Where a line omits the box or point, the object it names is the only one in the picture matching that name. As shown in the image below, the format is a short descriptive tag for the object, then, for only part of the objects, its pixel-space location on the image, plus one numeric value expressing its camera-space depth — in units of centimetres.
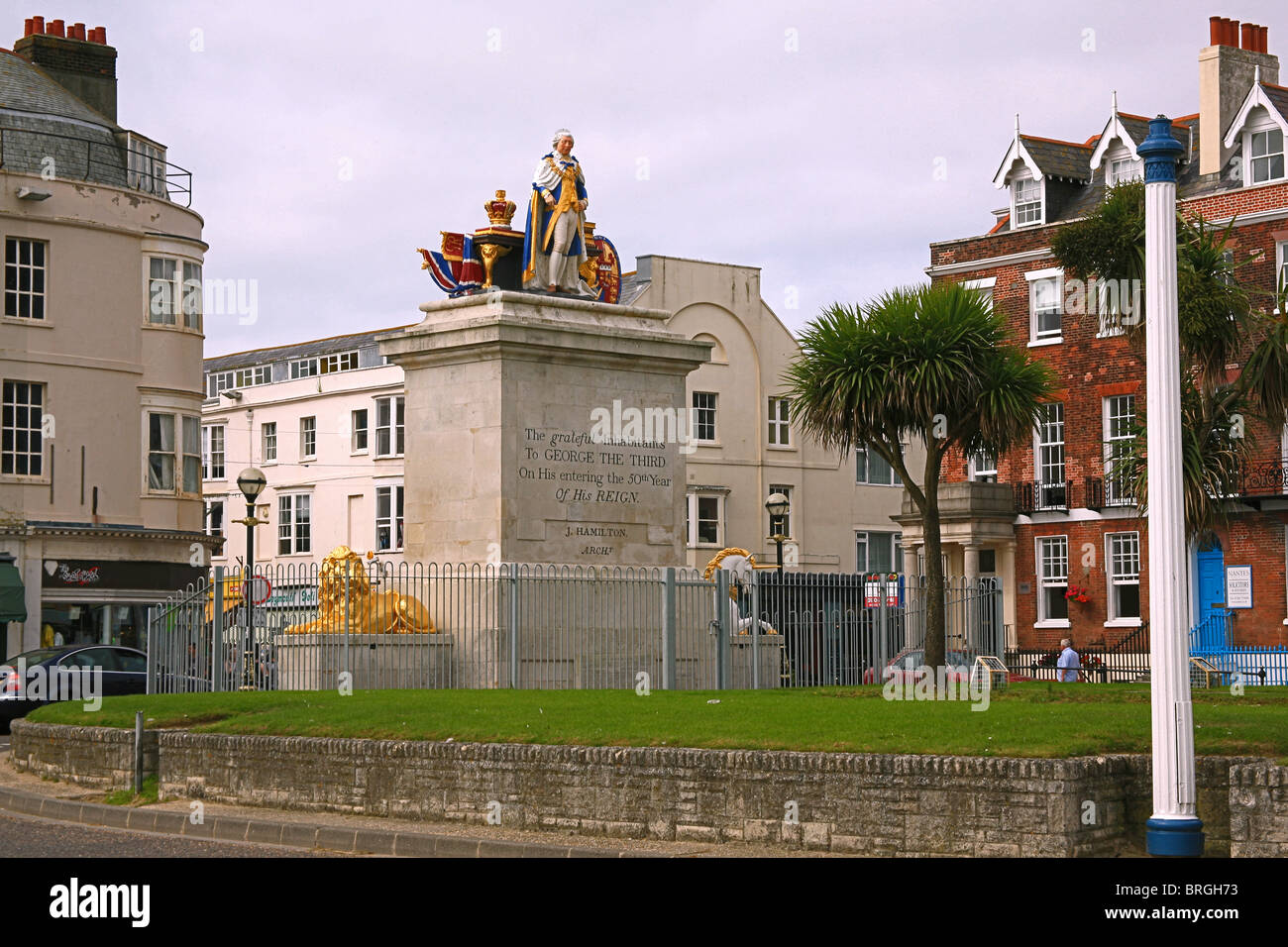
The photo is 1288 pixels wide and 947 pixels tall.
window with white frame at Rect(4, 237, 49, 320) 4244
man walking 4200
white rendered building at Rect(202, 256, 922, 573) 6350
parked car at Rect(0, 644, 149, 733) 3012
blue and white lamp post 1214
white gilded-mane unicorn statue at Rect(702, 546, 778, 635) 2673
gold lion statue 2423
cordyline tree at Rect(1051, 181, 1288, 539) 3052
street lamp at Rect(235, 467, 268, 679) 3306
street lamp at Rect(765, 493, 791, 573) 3669
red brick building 4784
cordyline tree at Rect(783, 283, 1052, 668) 2767
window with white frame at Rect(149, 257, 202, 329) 4488
